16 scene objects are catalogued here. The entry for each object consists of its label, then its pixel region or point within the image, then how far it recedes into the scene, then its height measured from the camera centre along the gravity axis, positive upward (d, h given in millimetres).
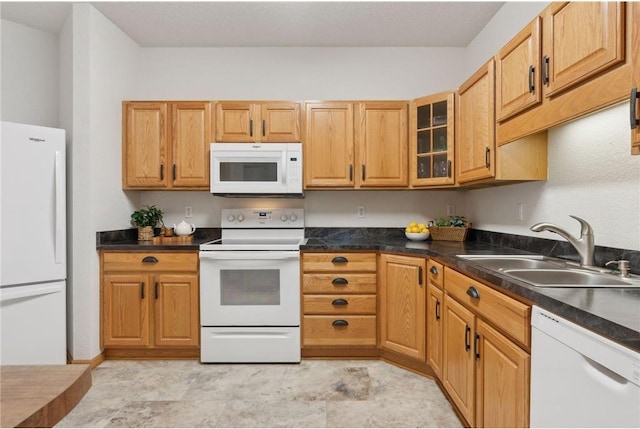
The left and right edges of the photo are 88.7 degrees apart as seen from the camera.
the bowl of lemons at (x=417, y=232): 2797 -169
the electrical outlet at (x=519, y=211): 2213 +10
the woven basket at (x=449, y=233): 2744 -173
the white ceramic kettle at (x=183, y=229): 2928 -153
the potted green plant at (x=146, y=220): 2852 -74
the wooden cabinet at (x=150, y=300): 2516 -679
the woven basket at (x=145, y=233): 2846 -185
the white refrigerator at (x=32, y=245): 2092 -227
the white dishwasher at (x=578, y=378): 772 -451
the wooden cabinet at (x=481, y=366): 1215 -683
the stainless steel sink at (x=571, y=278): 1255 -282
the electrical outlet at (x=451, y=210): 3104 +22
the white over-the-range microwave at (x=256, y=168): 2721 +367
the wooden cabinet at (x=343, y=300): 2514 -682
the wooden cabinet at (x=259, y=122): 2787 +766
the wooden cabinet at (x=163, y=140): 2789 +613
